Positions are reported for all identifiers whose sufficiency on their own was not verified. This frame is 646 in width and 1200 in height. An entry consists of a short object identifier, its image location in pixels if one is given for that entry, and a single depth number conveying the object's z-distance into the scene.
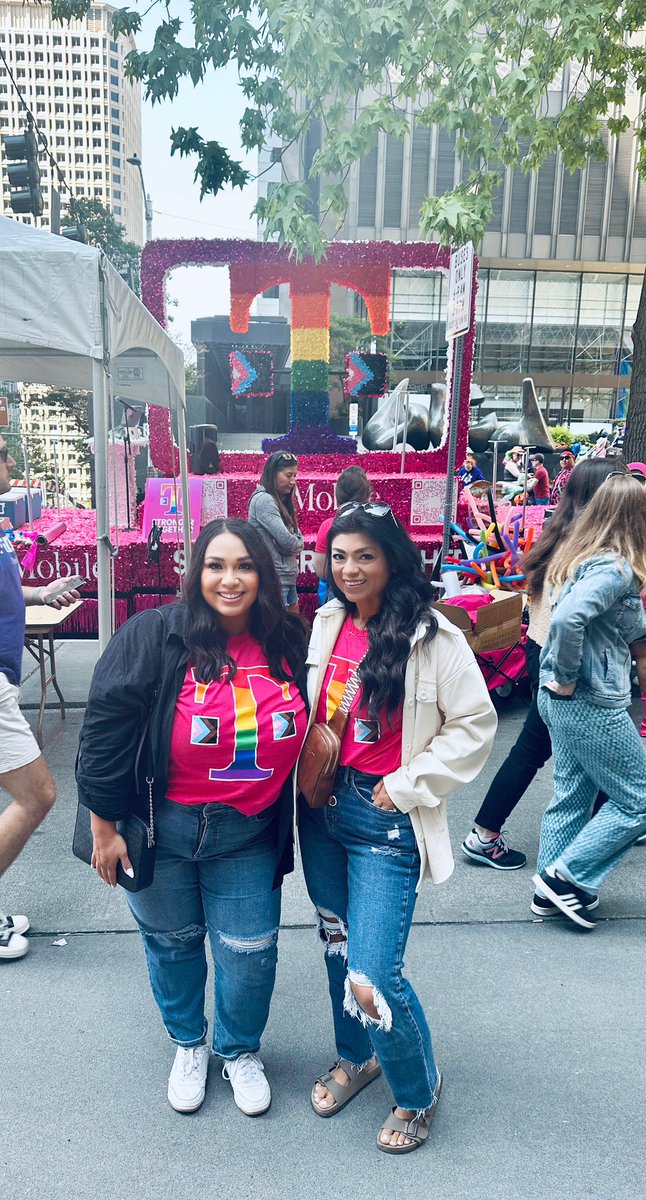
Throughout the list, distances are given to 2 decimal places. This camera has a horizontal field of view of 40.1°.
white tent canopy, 3.96
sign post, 5.49
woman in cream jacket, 2.20
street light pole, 29.23
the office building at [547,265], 42.06
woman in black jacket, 2.18
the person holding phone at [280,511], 5.88
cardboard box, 5.49
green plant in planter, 25.56
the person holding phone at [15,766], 3.21
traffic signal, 10.59
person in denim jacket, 3.16
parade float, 7.58
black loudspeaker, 9.53
